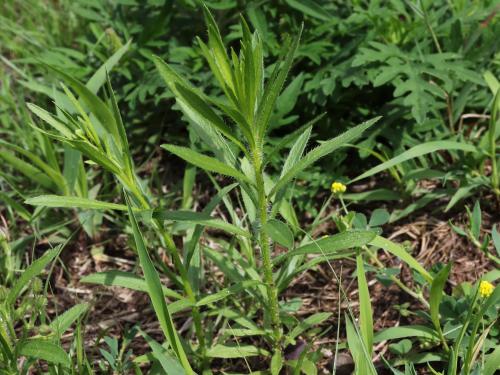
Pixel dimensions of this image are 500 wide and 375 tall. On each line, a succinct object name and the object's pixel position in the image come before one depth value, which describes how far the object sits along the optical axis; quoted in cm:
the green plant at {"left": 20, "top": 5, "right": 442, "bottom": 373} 35
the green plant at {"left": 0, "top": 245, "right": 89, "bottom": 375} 38
